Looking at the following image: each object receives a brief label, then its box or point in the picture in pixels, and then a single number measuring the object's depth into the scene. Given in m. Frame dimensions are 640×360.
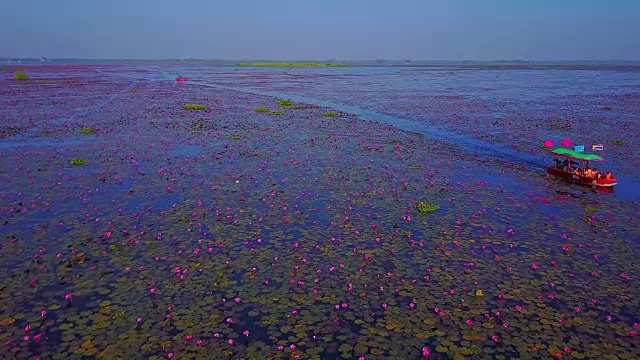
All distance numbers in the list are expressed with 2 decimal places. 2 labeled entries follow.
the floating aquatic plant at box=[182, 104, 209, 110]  54.40
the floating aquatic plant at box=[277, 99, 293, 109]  57.67
